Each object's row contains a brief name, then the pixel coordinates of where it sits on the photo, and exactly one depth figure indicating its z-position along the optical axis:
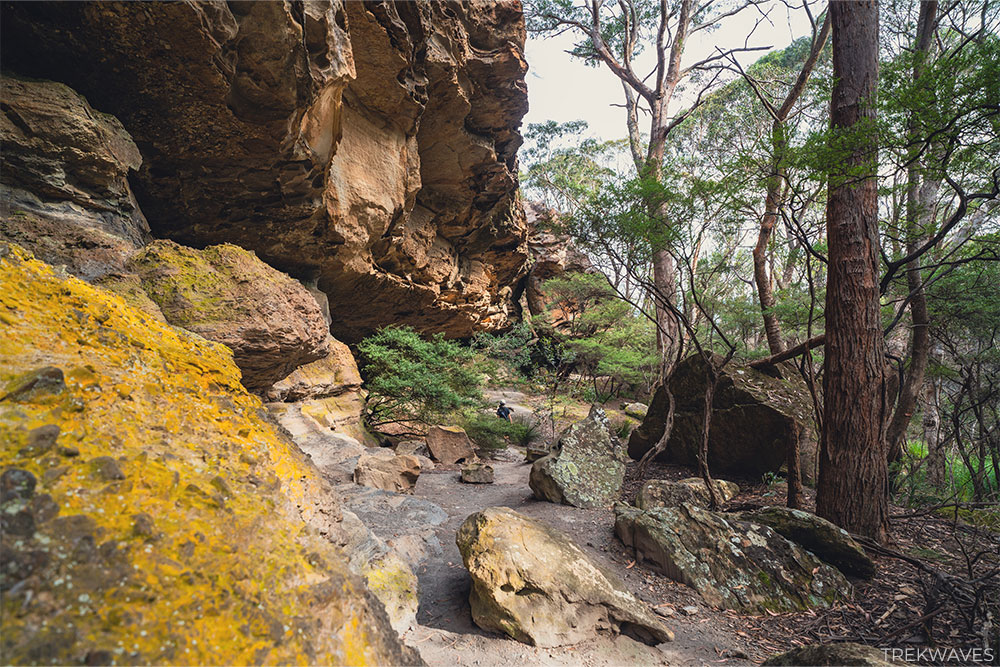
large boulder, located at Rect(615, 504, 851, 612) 3.29
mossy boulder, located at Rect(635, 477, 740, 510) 4.96
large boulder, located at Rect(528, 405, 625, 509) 5.43
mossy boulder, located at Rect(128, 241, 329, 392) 3.72
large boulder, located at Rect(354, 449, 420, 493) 5.31
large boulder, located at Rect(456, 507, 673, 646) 2.62
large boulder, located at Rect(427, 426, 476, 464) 8.16
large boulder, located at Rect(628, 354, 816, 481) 6.23
